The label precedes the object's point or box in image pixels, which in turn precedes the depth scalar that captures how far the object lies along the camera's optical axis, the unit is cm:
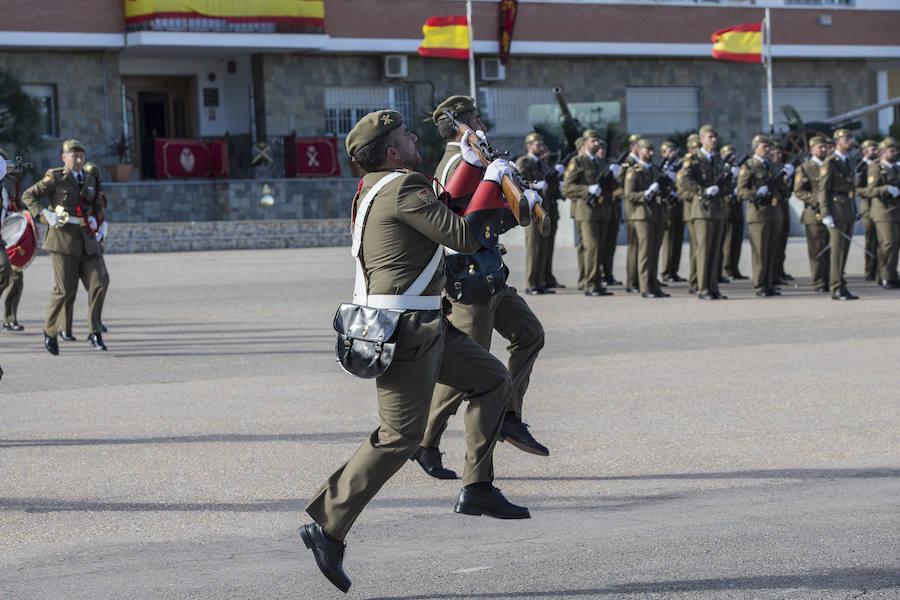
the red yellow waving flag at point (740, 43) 3462
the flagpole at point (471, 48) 3277
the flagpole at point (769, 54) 3539
